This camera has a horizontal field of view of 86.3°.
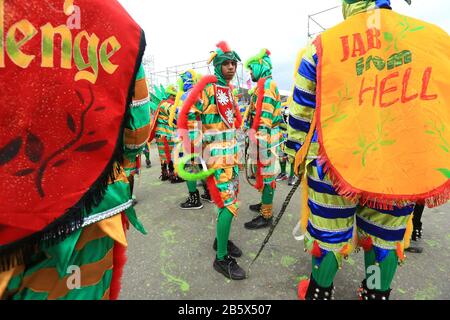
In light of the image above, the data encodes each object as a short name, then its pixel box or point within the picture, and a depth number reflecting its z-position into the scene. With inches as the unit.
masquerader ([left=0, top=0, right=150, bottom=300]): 29.2
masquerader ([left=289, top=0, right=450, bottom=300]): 53.1
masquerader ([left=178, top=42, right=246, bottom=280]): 88.2
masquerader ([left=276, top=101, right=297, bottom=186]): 213.0
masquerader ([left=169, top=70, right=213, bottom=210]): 155.7
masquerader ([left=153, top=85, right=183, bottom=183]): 196.4
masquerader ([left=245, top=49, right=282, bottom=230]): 127.1
